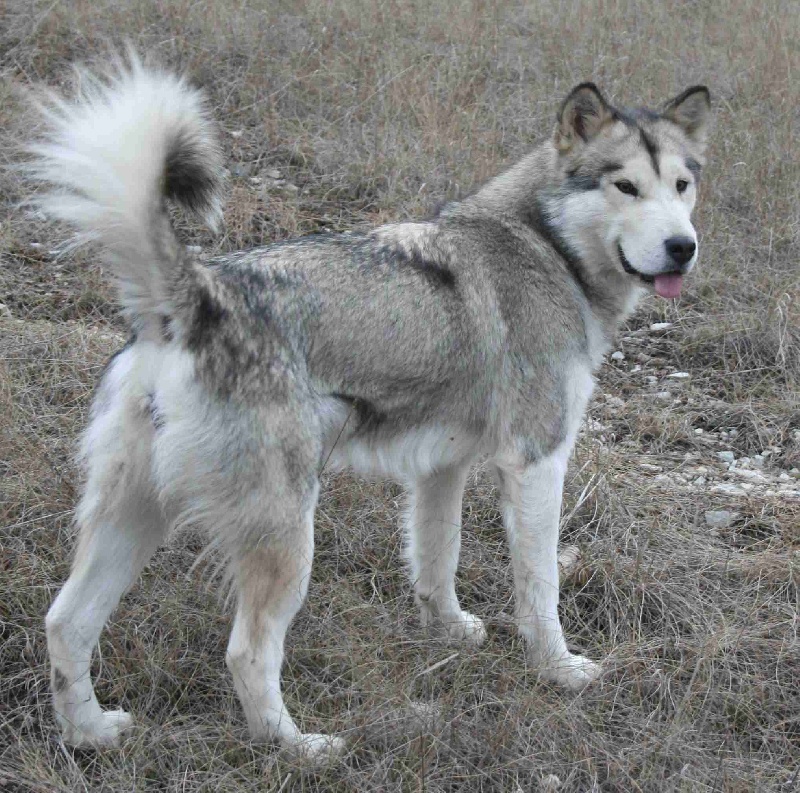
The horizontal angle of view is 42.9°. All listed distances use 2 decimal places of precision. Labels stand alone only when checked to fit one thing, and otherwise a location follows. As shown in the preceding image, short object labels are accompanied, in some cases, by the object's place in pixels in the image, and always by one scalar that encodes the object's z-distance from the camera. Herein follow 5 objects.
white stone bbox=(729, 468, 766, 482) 4.42
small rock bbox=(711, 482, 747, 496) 4.25
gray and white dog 2.63
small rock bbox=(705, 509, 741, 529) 4.07
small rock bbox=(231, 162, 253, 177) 6.37
